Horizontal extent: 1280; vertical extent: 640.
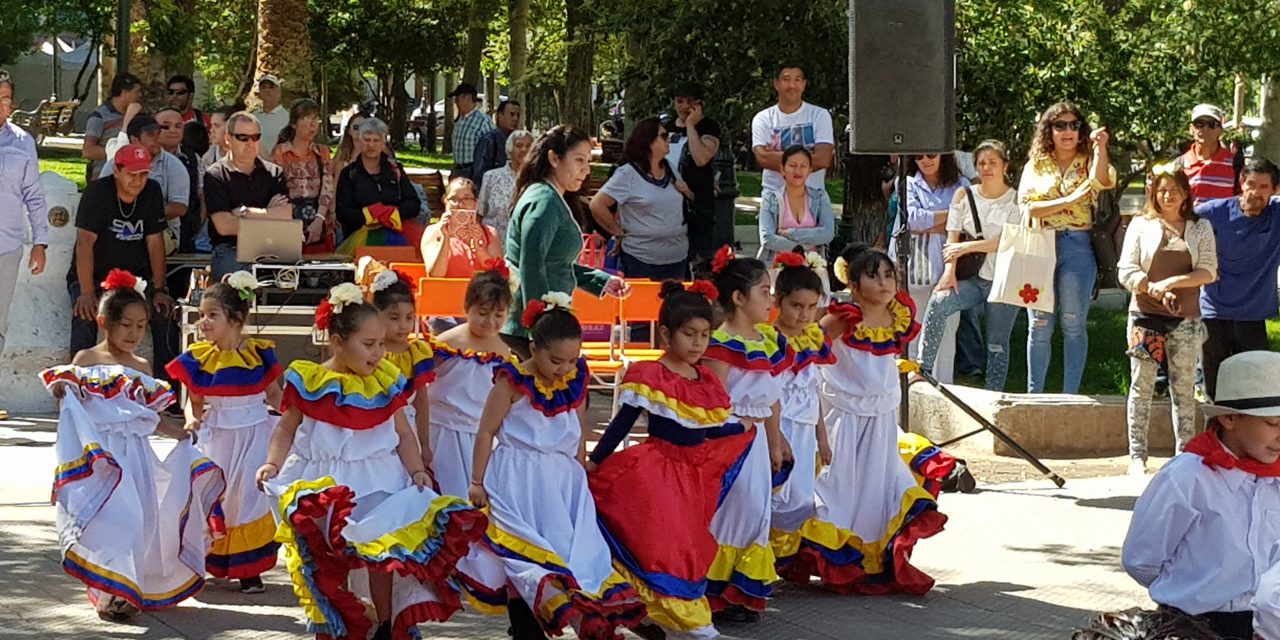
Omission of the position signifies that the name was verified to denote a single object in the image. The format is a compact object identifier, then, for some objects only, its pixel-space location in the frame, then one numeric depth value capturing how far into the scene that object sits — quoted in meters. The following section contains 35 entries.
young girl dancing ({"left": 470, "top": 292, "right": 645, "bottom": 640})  6.78
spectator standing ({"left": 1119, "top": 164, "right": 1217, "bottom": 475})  10.41
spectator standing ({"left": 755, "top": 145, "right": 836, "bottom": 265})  11.47
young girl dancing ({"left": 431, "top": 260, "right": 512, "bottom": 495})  7.68
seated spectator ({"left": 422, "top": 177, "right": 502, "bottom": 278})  11.57
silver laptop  11.55
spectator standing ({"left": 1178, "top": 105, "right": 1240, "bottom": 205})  12.66
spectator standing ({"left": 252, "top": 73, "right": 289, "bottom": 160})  15.07
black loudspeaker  10.32
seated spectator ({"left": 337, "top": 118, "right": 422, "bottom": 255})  12.75
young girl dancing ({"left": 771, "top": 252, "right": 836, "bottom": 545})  8.02
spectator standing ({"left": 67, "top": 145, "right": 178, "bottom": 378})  11.04
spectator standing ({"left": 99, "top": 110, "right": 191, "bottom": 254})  11.95
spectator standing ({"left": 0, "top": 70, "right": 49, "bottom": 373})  11.41
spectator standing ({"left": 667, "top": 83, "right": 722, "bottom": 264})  13.43
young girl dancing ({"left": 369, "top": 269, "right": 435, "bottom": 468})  7.42
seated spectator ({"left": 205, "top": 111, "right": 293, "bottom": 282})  11.86
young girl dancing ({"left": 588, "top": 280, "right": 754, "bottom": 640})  7.06
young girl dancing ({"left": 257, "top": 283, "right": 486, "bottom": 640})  6.44
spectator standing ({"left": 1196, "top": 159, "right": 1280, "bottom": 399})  10.99
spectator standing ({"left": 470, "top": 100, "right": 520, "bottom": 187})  14.63
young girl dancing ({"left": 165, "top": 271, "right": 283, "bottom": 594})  7.70
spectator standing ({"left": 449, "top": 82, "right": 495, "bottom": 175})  16.70
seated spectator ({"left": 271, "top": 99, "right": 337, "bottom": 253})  12.62
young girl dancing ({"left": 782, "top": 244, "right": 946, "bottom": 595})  8.01
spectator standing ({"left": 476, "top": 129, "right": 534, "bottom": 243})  12.57
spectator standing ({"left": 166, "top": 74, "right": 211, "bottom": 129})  14.85
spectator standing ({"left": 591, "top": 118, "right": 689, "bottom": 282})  12.43
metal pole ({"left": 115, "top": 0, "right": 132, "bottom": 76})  17.36
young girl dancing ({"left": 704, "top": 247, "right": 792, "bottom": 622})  7.43
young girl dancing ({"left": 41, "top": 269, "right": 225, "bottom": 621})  7.16
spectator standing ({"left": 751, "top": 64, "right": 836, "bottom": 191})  12.71
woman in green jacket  8.00
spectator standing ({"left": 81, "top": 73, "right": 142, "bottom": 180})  13.92
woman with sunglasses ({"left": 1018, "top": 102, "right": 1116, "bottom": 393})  11.53
